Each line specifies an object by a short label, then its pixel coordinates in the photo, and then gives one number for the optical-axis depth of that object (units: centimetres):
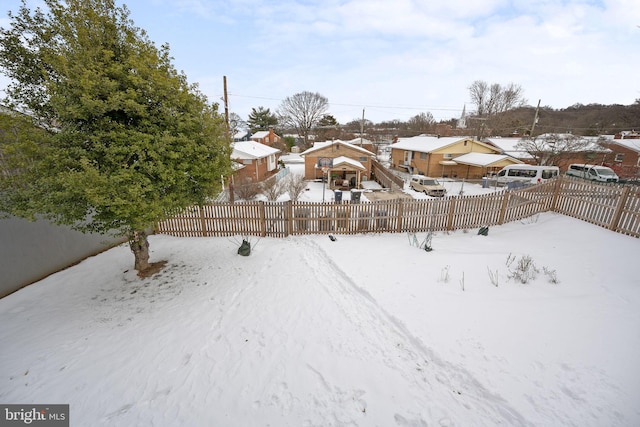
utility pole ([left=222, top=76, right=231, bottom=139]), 1281
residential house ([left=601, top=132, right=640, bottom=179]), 2398
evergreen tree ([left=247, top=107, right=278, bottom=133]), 5691
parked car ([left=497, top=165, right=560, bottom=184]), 2031
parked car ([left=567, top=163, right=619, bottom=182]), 1959
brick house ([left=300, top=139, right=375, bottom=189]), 2266
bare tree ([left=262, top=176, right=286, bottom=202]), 1559
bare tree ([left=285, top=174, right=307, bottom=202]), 1639
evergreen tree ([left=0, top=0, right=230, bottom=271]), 460
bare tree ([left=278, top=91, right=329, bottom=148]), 5538
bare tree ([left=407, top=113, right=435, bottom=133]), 6209
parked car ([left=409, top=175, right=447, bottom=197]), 1812
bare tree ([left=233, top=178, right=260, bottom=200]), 1605
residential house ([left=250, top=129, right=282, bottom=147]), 4422
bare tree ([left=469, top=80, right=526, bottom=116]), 5009
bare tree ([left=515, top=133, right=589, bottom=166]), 2216
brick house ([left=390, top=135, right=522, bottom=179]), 2580
